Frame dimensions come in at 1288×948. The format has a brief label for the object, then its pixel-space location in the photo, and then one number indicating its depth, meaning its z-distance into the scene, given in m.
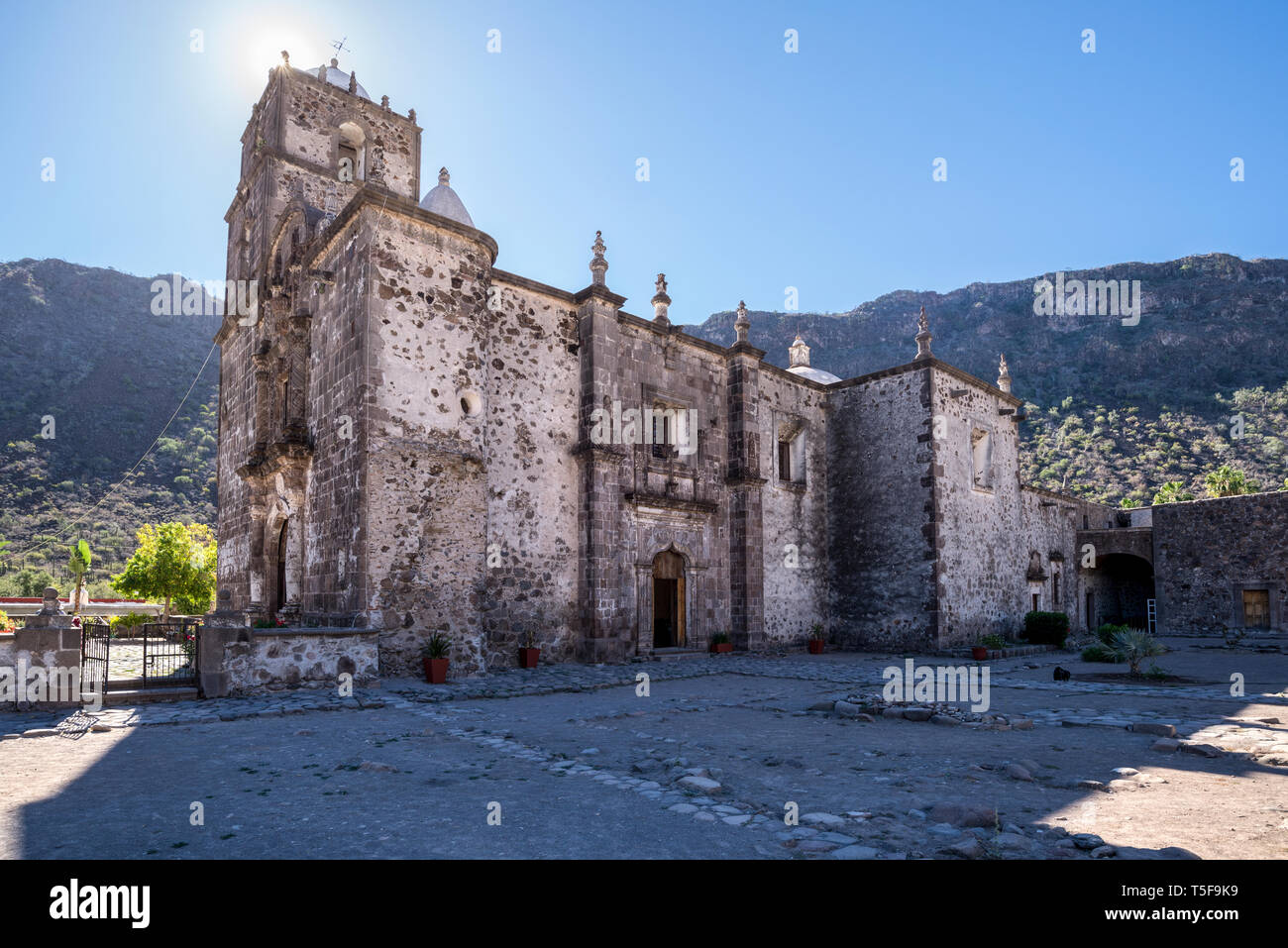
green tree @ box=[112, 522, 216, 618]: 23.12
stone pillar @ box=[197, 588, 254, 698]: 9.90
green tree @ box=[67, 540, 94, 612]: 23.81
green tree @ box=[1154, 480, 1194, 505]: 36.50
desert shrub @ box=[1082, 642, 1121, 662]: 16.19
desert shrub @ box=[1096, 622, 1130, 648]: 18.74
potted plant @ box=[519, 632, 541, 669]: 14.17
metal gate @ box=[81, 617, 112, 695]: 9.57
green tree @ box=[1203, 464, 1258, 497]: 33.00
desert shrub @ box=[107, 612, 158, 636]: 20.44
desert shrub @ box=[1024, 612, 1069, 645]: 20.86
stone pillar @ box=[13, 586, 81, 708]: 9.03
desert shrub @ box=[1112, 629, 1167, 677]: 13.12
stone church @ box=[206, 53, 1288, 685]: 12.40
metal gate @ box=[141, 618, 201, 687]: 10.23
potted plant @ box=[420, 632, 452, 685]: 11.70
